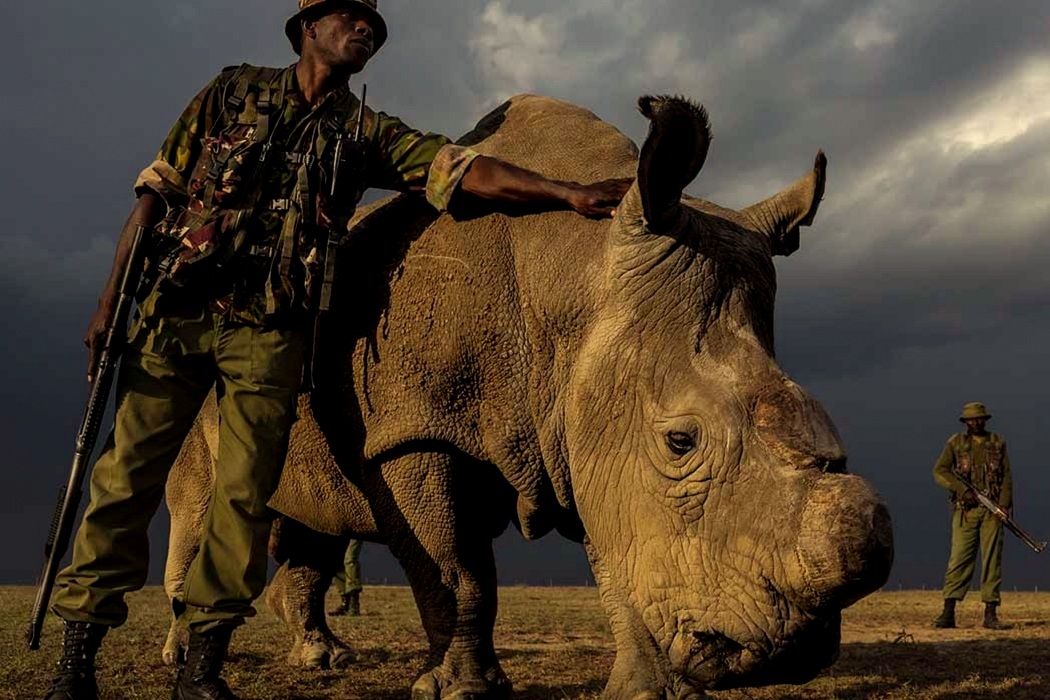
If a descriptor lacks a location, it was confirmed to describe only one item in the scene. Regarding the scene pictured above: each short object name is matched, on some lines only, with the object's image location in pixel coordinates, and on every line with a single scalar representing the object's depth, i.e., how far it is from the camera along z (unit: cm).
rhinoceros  321
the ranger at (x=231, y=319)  407
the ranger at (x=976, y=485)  1313
